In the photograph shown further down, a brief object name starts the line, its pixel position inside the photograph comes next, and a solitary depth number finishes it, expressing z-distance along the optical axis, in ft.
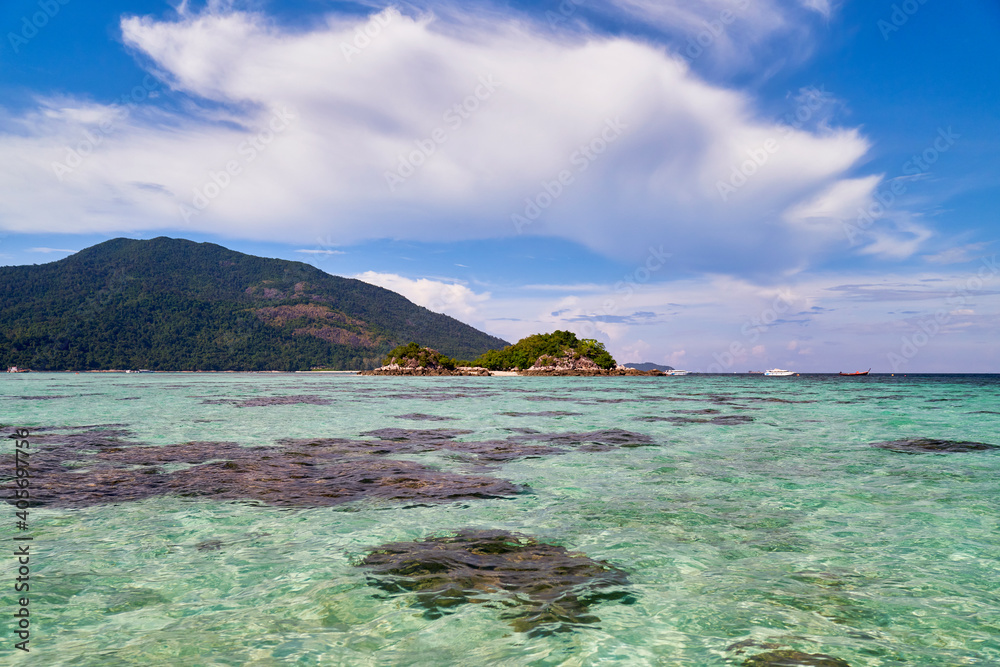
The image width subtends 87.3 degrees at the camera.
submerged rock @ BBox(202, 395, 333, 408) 120.57
